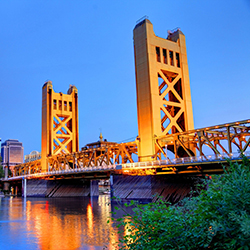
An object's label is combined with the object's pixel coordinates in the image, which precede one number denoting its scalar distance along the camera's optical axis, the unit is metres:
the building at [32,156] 170.62
